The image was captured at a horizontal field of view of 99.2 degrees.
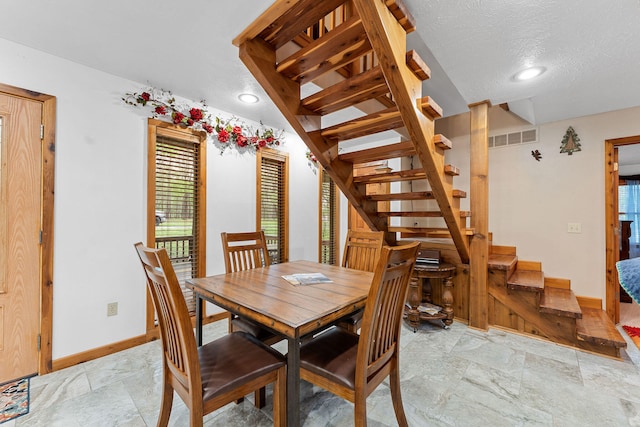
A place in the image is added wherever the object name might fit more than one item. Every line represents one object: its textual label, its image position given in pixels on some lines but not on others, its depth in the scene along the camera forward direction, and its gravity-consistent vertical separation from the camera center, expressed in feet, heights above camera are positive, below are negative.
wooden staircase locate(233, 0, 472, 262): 4.88 +2.95
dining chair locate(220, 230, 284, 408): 6.05 -1.29
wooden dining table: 3.99 -1.49
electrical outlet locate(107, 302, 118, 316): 7.79 -2.68
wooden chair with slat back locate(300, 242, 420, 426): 3.91 -2.34
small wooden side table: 9.32 -2.81
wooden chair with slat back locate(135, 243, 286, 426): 3.59 -2.35
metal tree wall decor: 10.35 +2.82
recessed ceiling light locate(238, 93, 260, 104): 9.07 +4.03
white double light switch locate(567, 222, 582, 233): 10.33 -0.43
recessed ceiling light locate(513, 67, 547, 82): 6.99 +3.77
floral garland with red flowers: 8.55 +3.39
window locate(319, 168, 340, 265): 15.44 -0.30
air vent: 11.21 +3.31
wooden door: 6.39 -0.44
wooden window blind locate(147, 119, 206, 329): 8.65 +0.64
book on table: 6.03 -1.44
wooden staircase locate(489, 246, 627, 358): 7.88 -3.16
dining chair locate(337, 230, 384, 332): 7.95 -1.02
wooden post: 9.06 -0.07
